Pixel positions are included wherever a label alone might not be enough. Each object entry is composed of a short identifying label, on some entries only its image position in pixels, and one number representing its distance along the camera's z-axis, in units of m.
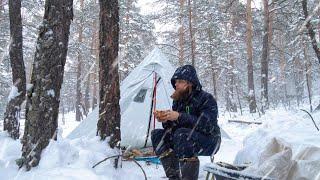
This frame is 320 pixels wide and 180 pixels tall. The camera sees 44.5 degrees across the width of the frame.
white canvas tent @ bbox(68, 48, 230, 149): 8.30
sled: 2.84
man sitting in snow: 3.88
